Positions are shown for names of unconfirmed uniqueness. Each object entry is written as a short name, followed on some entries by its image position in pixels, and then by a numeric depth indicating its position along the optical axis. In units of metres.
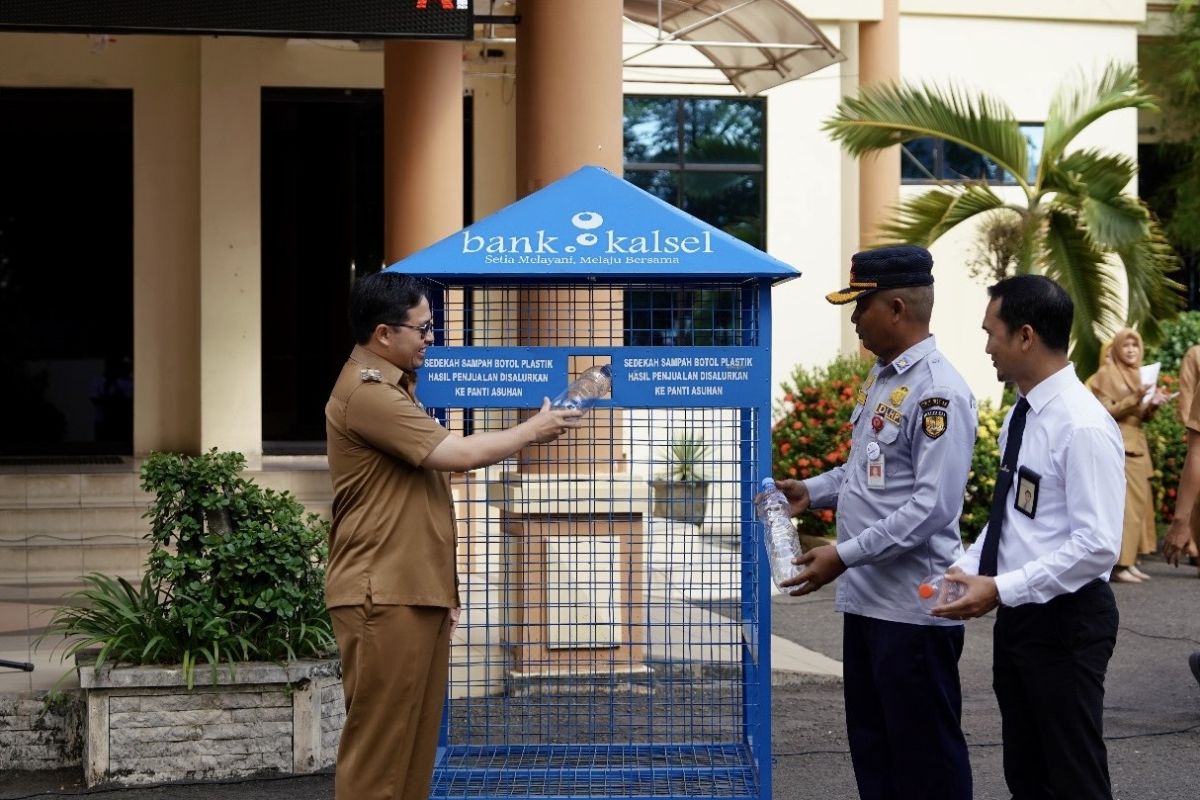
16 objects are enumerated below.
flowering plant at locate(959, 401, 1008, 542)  11.93
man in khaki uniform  4.26
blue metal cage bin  4.76
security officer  4.31
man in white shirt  3.84
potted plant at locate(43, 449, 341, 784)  5.98
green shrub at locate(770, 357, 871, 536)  12.36
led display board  6.52
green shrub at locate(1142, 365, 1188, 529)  13.38
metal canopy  12.46
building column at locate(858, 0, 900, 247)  14.39
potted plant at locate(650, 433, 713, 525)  5.40
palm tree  12.51
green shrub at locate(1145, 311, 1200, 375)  14.88
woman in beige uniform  11.66
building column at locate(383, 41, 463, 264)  11.77
